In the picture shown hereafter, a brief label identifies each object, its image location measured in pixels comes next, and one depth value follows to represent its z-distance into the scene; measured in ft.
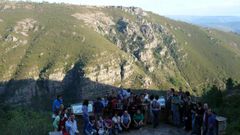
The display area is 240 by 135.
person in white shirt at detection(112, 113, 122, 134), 37.79
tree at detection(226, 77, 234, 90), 152.54
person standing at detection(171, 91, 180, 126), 39.83
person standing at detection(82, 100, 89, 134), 35.45
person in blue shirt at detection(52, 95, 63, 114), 36.57
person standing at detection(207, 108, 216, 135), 32.73
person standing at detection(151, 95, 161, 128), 39.64
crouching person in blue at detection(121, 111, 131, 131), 38.45
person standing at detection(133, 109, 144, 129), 39.50
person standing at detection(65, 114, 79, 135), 31.79
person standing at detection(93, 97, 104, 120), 39.01
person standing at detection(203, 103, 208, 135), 33.35
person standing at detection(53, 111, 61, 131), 33.01
